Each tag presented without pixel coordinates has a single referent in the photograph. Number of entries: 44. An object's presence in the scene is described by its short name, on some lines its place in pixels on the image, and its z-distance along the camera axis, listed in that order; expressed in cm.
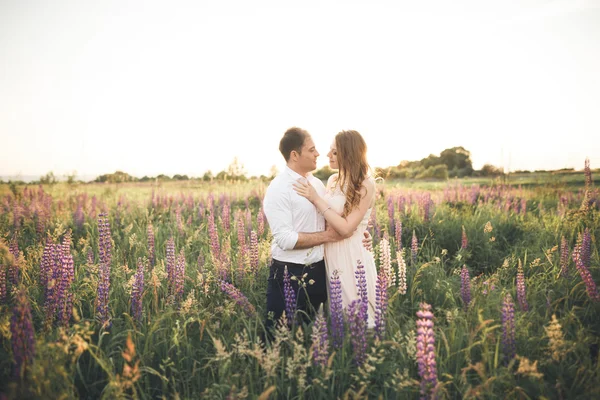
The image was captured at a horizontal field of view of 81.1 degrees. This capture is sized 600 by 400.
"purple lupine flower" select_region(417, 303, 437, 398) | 229
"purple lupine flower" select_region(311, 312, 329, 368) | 263
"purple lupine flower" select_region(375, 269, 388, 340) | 310
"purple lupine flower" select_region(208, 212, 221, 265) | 511
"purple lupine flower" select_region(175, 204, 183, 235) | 696
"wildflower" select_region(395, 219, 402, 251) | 552
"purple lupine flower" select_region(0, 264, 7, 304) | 365
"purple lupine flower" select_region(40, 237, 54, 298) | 368
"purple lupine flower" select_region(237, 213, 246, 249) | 514
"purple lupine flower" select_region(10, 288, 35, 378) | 247
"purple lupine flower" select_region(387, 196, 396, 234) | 700
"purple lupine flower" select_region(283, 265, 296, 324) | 324
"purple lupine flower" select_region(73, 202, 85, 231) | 762
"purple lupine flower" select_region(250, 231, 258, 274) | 469
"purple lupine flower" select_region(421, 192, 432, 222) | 765
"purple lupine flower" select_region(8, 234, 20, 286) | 400
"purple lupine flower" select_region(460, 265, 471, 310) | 395
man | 386
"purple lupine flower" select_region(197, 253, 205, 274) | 492
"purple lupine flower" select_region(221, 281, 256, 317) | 378
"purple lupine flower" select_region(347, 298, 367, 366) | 284
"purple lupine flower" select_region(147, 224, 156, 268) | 534
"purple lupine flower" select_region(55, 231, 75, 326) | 323
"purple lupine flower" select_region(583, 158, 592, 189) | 677
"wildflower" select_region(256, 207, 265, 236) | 666
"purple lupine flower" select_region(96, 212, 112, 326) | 341
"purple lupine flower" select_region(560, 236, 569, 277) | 454
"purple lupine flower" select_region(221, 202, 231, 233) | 711
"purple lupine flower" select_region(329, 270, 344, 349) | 294
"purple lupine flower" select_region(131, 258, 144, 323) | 353
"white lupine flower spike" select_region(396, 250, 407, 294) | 405
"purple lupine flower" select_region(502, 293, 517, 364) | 288
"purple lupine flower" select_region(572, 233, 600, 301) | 370
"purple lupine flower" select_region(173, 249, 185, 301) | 400
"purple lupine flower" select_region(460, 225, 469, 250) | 592
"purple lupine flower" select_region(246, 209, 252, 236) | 697
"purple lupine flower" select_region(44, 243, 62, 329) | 324
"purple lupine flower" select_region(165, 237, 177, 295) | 405
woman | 386
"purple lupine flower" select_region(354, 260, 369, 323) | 296
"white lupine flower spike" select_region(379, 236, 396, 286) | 392
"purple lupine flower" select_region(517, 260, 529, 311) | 360
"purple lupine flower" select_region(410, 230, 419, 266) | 518
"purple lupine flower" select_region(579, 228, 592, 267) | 460
